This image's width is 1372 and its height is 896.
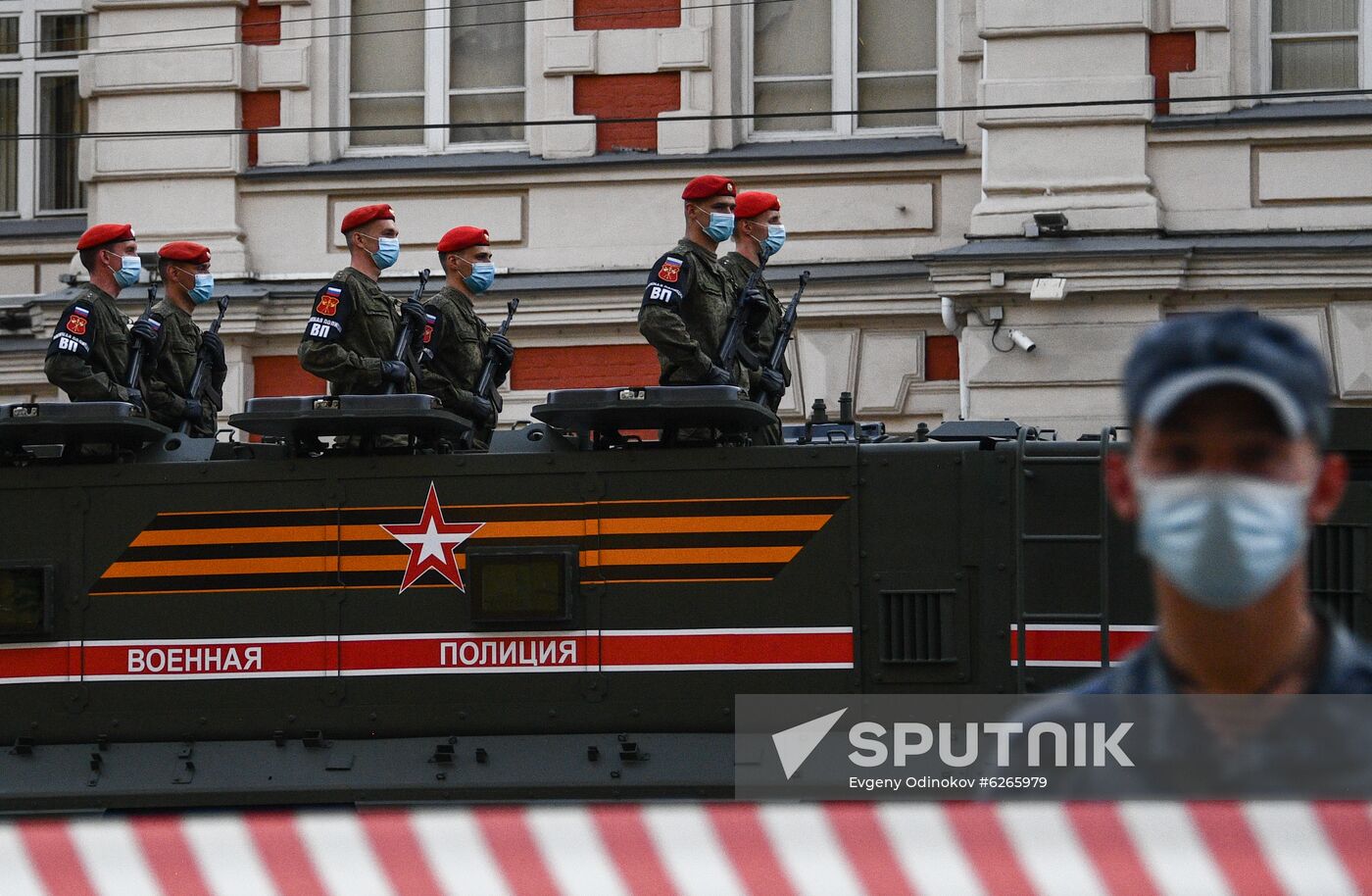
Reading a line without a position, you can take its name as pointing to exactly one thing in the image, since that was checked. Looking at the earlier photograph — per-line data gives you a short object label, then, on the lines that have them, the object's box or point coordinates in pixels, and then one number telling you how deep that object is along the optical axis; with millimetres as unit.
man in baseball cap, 5172
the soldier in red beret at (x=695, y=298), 17344
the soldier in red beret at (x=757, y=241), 18750
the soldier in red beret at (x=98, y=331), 18562
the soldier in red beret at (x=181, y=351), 20141
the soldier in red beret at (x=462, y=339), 18906
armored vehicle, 16609
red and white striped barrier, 7004
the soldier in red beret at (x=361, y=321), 17875
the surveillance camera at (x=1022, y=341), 29281
